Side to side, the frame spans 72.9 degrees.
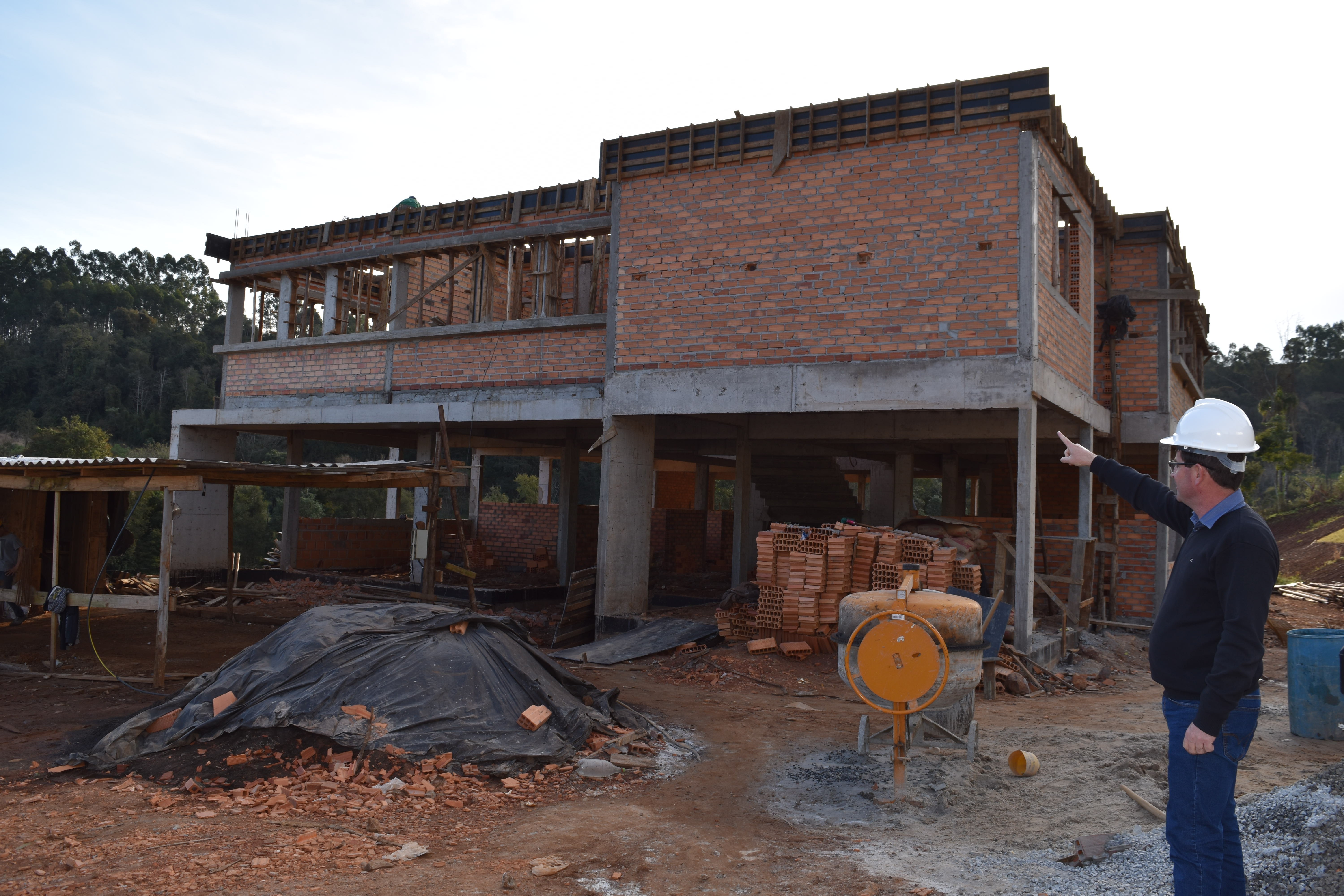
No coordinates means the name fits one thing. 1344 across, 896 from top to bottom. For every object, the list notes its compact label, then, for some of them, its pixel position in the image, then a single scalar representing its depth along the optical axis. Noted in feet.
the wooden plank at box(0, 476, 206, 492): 32.27
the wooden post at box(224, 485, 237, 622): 48.44
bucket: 21.52
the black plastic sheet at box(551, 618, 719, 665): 38.04
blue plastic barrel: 26.09
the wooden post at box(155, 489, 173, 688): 30.53
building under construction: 34.86
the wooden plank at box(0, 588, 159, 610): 32.14
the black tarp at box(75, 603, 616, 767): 22.31
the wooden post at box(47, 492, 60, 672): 34.14
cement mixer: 19.13
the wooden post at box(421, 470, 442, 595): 40.11
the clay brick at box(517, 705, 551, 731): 23.20
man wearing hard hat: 10.64
